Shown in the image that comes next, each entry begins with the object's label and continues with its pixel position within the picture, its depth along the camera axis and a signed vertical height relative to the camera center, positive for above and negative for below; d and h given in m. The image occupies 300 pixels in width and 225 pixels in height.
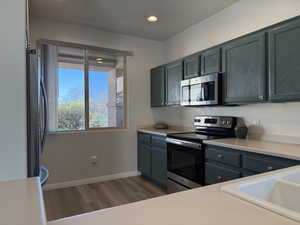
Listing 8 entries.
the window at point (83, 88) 3.32 +0.42
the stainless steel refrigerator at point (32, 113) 1.51 -0.01
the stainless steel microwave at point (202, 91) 2.62 +0.29
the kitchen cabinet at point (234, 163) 1.72 -0.51
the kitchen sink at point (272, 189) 0.89 -0.36
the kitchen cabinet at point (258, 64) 1.87 +0.53
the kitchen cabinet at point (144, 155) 3.63 -0.82
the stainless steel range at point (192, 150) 2.48 -0.52
